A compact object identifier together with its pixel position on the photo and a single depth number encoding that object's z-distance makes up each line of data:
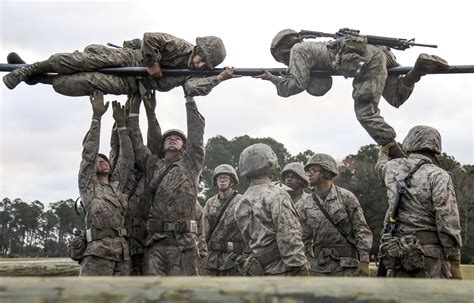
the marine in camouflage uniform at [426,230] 6.00
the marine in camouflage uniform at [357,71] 7.01
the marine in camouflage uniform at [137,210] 7.74
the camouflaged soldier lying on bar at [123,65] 7.24
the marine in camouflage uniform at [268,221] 5.83
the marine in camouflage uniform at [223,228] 9.47
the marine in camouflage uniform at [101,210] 7.15
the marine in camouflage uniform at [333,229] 8.16
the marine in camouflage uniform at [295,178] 9.95
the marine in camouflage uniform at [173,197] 7.52
